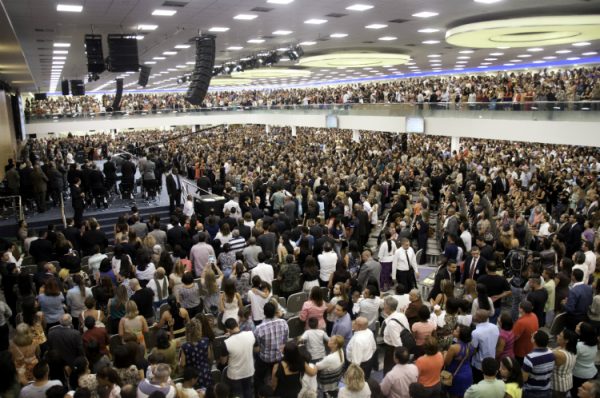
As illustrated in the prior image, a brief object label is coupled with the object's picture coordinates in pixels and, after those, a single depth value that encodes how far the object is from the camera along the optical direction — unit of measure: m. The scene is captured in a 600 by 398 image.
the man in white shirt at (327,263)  7.98
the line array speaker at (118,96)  28.37
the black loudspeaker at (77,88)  29.31
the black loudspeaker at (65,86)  29.22
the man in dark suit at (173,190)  13.60
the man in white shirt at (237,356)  5.06
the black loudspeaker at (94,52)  13.26
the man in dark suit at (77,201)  12.08
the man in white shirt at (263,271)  7.16
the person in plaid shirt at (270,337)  5.23
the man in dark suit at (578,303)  6.46
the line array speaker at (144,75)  21.36
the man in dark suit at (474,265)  7.98
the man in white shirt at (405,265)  8.20
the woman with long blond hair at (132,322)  5.59
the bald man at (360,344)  5.13
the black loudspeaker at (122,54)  12.96
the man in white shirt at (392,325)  5.55
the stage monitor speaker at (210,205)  13.34
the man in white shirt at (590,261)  7.94
